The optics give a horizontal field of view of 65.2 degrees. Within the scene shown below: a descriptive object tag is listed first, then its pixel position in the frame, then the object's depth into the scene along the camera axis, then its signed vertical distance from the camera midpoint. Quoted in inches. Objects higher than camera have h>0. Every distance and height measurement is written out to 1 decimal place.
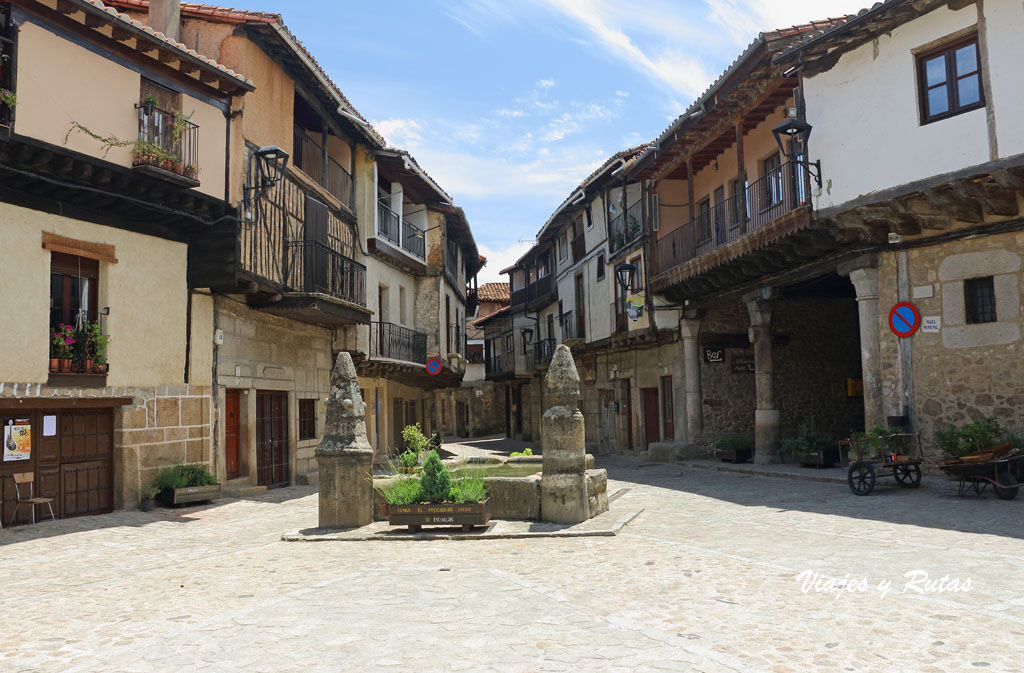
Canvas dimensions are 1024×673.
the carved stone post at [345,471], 378.0 -27.8
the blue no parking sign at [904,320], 516.1 +50.1
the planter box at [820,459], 605.9 -45.2
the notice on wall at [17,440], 408.5 -9.9
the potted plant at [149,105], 453.5 +176.2
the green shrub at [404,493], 366.9 -38.2
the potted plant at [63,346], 423.2 +39.0
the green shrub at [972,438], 430.6 -23.2
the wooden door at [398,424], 969.4 -15.9
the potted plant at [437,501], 357.7 -41.5
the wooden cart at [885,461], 455.2 -36.5
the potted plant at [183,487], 470.9 -41.8
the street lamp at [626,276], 823.1 +138.7
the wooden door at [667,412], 864.9 -9.0
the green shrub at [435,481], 364.8 -32.6
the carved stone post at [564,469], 374.9 -29.7
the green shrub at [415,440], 467.2 -17.4
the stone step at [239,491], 534.9 -51.7
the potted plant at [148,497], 465.1 -46.7
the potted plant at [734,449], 710.5 -41.6
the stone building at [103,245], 398.9 +96.8
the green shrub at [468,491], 362.6 -37.5
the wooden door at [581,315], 1056.0 +120.3
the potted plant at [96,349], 441.7 +38.4
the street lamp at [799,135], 529.7 +178.4
